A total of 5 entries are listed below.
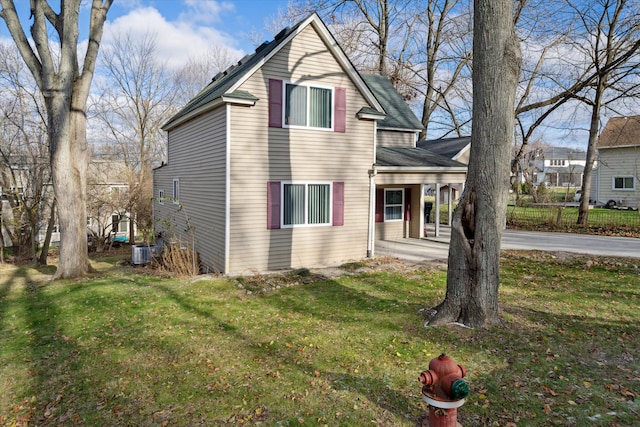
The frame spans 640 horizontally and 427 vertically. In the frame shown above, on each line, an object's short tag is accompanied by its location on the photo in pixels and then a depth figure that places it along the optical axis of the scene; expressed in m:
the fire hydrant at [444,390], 3.19
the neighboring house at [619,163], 25.65
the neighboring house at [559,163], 56.66
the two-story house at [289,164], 10.23
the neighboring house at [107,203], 18.90
